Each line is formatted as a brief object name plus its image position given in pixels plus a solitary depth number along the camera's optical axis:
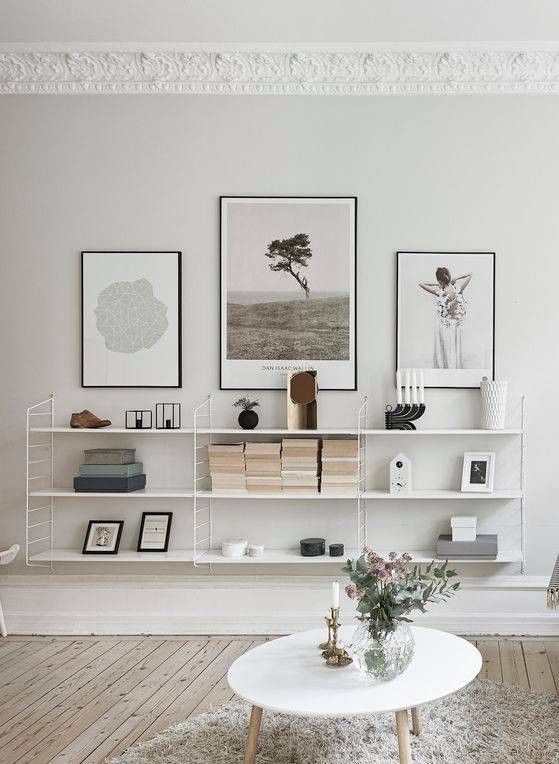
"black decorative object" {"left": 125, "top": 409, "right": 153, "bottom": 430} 4.15
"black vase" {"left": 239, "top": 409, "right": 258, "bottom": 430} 4.03
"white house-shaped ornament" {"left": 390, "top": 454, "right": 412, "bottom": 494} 4.01
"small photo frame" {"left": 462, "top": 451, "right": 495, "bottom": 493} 4.04
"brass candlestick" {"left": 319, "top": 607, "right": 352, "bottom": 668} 2.52
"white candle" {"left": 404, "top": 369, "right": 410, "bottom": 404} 4.03
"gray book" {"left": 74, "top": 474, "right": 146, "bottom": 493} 3.98
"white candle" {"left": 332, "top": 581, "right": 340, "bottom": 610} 2.56
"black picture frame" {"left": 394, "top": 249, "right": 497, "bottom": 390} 4.12
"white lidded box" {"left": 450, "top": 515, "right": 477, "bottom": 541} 3.98
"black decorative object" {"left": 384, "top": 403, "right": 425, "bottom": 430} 4.03
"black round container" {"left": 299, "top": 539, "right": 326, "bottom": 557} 3.98
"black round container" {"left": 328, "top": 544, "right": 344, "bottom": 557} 3.96
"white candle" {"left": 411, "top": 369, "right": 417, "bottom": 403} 4.02
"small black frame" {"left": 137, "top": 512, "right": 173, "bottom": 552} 4.12
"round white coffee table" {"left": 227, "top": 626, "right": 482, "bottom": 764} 2.22
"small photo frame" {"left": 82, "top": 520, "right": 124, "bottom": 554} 4.11
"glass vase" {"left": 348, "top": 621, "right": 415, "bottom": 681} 2.38
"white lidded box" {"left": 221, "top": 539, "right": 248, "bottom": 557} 4.01
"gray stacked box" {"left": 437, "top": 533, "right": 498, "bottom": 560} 3.93
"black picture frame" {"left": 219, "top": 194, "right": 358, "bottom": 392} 4.15
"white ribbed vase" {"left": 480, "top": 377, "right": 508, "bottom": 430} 4.00
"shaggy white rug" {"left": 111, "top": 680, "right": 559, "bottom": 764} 2.62
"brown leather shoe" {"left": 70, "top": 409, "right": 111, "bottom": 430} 4.03
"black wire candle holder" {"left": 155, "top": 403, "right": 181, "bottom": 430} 4.17
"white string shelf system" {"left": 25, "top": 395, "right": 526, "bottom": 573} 3.96
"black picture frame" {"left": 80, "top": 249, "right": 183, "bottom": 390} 4.17
